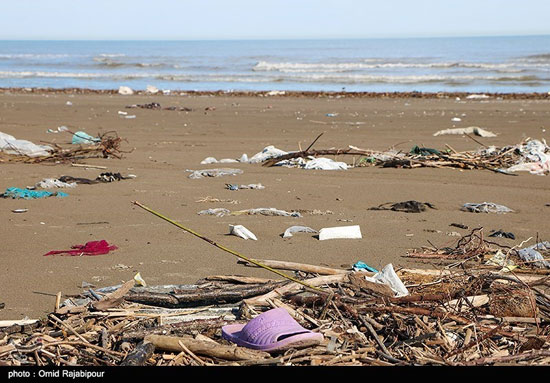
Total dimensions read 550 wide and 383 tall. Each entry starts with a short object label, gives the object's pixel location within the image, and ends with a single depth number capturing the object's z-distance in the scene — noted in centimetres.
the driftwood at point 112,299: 410
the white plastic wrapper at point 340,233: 648
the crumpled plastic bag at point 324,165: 1022
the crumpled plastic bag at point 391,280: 431
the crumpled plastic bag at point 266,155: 1088
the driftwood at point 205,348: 344
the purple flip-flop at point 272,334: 348
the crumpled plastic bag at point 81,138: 1210
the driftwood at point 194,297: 432
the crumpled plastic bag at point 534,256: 530
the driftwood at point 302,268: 470
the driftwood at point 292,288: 416
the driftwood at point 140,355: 338
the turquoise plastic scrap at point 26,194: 805
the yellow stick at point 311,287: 408
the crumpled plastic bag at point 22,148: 1077
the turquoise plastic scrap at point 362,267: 526
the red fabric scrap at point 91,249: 593
